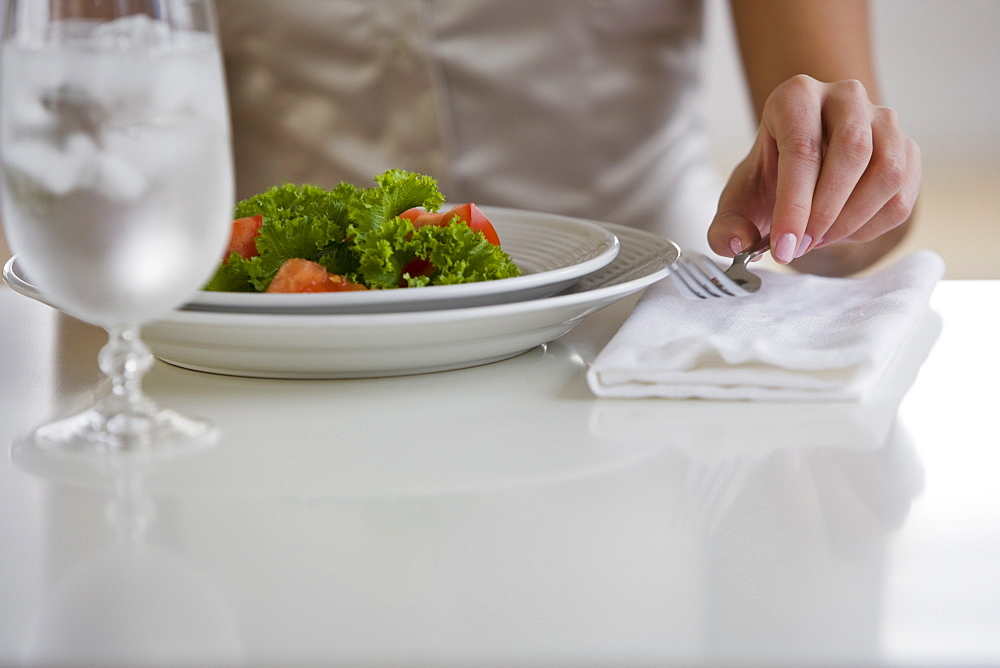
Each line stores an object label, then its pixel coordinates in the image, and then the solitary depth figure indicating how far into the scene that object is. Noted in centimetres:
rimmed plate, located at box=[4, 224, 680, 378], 101
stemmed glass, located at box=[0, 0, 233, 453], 89
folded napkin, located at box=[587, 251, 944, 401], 102
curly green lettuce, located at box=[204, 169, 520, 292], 108
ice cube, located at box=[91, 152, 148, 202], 89
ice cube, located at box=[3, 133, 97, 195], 89
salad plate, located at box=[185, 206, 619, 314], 102
